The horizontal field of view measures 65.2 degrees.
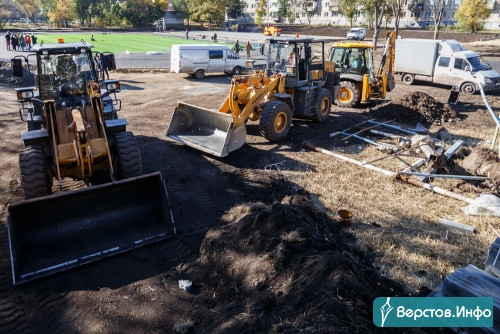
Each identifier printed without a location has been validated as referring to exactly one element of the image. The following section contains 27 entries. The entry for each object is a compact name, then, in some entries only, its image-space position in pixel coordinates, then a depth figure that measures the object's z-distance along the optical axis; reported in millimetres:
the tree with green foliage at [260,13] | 72000
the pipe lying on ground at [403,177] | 7824
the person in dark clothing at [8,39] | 33125
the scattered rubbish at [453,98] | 16469
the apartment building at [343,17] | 66156
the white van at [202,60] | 22312
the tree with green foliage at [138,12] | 64125
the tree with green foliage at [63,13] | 63625
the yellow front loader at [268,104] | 9734
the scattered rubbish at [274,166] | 9194
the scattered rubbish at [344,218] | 6734
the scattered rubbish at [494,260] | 5227
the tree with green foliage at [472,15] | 44438
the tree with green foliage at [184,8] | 67688
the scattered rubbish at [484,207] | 7289
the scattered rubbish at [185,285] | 5176
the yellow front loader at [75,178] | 5441
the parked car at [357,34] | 46000
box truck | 18844
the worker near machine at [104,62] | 8176
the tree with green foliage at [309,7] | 69406
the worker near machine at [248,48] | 30809
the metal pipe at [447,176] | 7863
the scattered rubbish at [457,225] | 6767
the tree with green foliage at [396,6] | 30155
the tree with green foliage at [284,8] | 71700
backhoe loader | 15234
